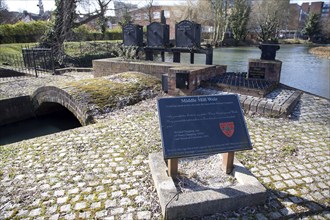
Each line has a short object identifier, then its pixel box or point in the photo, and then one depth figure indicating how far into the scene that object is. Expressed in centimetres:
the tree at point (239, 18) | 3741
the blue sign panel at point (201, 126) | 276
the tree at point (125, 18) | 3095
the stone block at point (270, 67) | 709
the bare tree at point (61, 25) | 1486
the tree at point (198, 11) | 3527
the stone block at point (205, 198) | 259
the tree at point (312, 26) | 4478
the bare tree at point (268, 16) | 3953
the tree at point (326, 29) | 4538
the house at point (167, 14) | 3919
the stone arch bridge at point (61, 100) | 592
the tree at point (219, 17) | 3325
